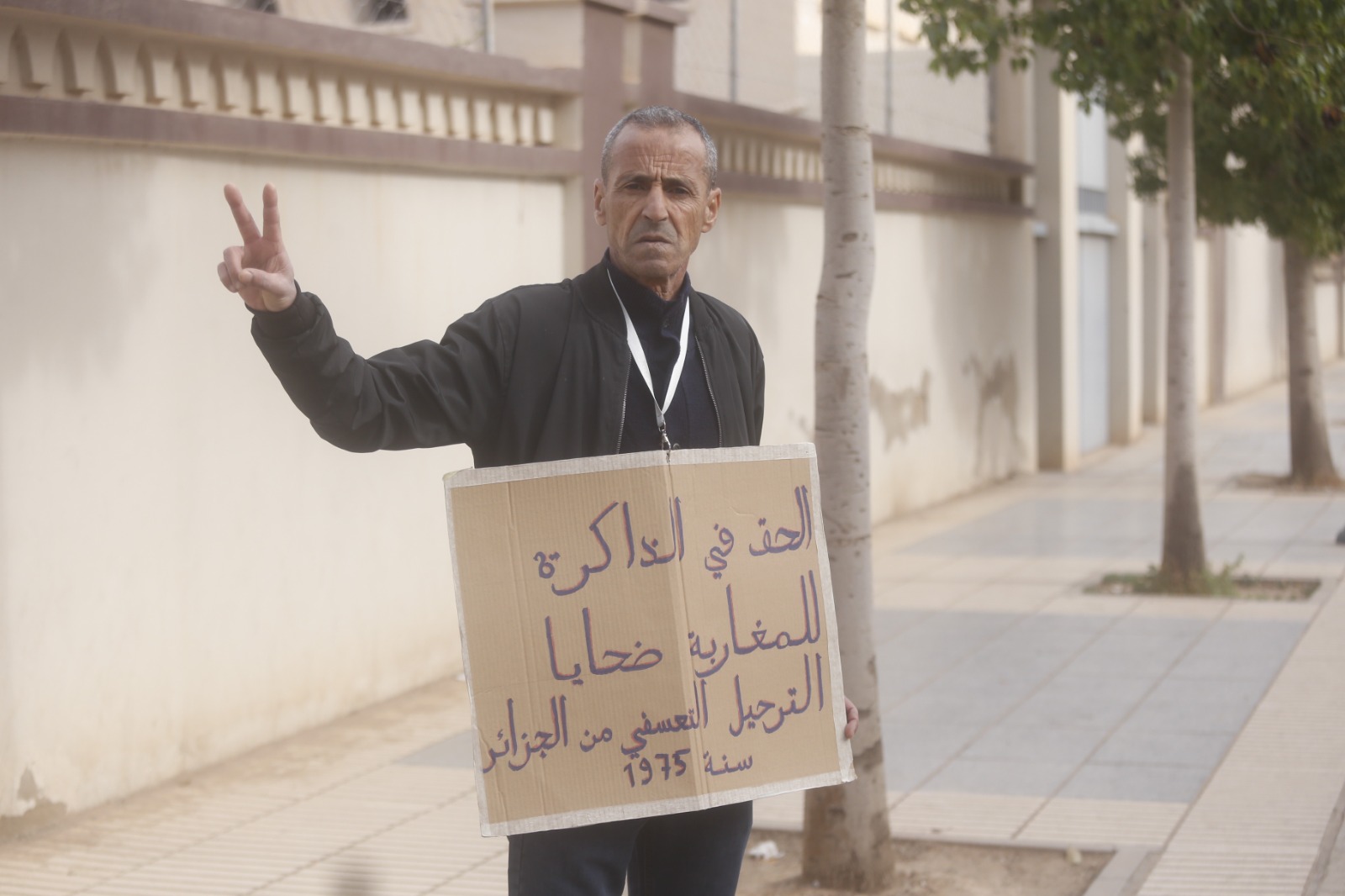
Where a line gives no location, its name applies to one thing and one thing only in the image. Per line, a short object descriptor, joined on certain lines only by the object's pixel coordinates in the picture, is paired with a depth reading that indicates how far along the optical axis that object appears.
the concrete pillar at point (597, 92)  8.96
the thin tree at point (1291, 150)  8.89
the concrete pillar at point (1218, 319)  28.17
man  2.82
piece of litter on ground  5.56
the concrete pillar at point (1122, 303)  20.75
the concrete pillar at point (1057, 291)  17.81
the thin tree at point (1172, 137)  10.17
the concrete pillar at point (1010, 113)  17.36
